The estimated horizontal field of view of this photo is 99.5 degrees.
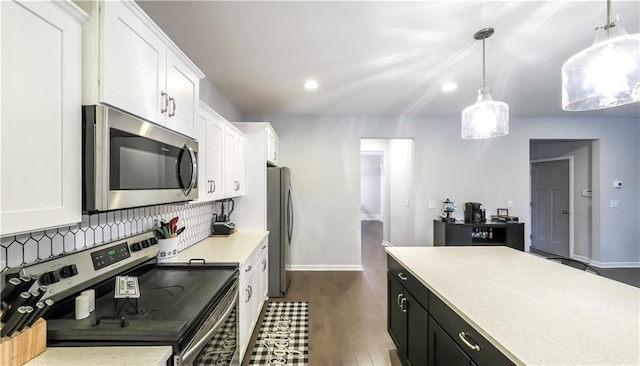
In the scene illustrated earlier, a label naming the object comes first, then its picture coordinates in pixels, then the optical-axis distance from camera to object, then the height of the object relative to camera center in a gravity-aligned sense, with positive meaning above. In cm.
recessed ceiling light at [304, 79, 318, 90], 302 +115
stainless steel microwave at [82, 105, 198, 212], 99 +10
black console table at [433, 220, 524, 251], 425 -81
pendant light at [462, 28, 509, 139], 212 +56
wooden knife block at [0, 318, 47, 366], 81 -51
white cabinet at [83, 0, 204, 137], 101 +53
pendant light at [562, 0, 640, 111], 133 +59
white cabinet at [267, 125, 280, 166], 348 +52
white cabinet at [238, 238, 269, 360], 203 -95
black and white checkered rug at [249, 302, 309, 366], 221 -142
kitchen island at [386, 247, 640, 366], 91 -55
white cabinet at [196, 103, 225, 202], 209 +25
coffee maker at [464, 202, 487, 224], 437 -48
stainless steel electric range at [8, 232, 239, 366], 100 -55
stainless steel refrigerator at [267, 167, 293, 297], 338 -54
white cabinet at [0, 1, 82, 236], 75 +20
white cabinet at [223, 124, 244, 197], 264 +24
